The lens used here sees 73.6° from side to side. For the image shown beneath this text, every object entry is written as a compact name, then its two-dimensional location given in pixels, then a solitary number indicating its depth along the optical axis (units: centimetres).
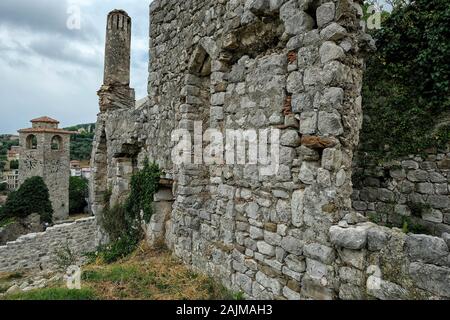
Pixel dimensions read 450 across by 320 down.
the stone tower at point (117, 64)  882
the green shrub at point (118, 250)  611
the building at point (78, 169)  4712
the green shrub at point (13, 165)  5444
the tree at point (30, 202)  2536
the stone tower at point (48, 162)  3030
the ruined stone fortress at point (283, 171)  260
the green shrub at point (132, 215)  612
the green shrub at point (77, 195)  3362
